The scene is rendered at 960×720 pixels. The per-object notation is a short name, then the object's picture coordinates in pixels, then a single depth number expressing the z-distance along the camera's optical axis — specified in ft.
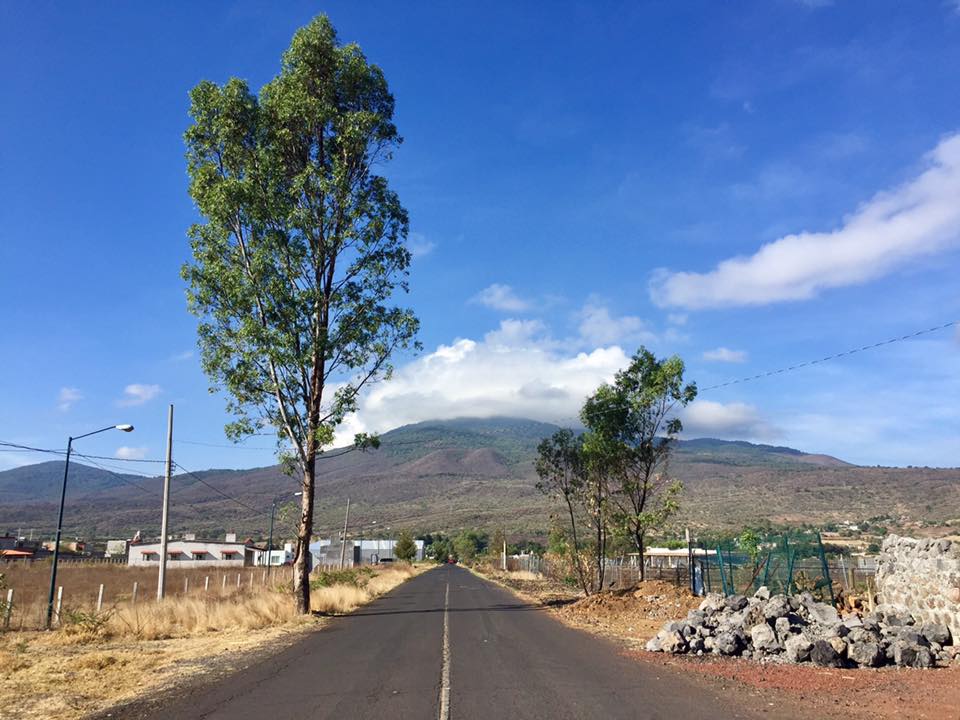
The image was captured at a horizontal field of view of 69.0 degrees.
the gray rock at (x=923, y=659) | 43.47
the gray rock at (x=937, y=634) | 46.88
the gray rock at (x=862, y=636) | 45.50
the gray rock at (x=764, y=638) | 46.93
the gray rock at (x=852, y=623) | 47.50
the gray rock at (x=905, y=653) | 43.78
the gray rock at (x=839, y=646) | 44.52
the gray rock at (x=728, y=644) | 48.39
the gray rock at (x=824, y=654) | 44.34
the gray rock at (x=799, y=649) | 45.27
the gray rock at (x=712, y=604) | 55.57
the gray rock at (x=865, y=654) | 43.86
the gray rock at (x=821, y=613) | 51.69
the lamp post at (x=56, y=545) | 70.23
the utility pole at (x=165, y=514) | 88.38
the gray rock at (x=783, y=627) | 48.01
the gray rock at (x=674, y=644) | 49.96
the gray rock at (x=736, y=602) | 54.90
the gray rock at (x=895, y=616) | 51.24
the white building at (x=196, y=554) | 310.65
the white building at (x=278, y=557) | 341.56
